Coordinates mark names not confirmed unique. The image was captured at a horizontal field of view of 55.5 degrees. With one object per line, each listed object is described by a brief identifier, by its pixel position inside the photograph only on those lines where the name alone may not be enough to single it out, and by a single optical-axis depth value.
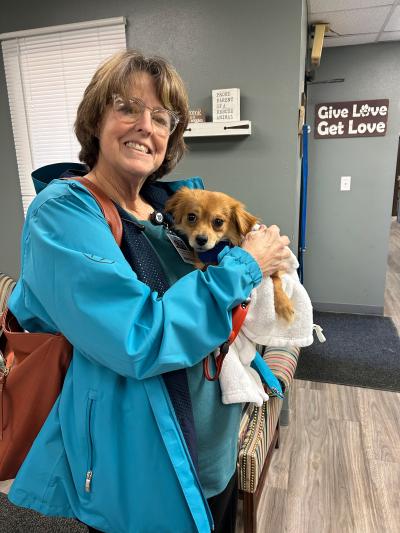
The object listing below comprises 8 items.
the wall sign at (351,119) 3.65
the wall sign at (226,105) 2.17
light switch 3.90
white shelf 2.18
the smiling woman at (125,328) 0.66
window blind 2.39
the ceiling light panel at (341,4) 2.72
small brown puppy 1.22
